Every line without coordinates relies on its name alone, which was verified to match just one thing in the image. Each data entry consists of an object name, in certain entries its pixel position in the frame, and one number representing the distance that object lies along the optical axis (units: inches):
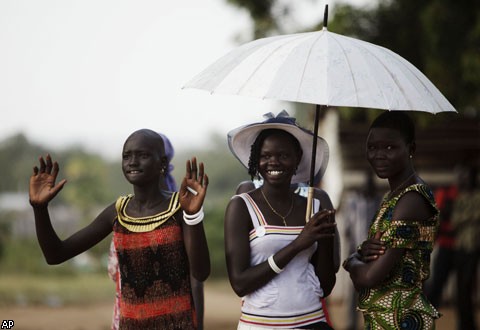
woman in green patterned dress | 282.7
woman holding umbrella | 285.3
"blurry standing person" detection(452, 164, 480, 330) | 717.9
